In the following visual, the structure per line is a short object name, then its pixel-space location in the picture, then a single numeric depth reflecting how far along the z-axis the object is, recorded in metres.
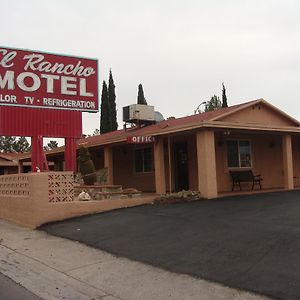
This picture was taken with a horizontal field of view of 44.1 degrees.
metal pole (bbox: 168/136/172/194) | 14.34
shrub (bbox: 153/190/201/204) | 12.12
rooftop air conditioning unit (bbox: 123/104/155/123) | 17.22
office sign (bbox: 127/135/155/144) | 13.46
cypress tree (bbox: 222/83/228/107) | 34.00
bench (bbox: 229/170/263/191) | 14.71
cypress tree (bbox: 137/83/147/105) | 36.56
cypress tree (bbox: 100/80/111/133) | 32.08
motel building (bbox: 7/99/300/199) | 12.46
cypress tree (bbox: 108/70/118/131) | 32.91
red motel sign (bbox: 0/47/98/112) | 13.15
